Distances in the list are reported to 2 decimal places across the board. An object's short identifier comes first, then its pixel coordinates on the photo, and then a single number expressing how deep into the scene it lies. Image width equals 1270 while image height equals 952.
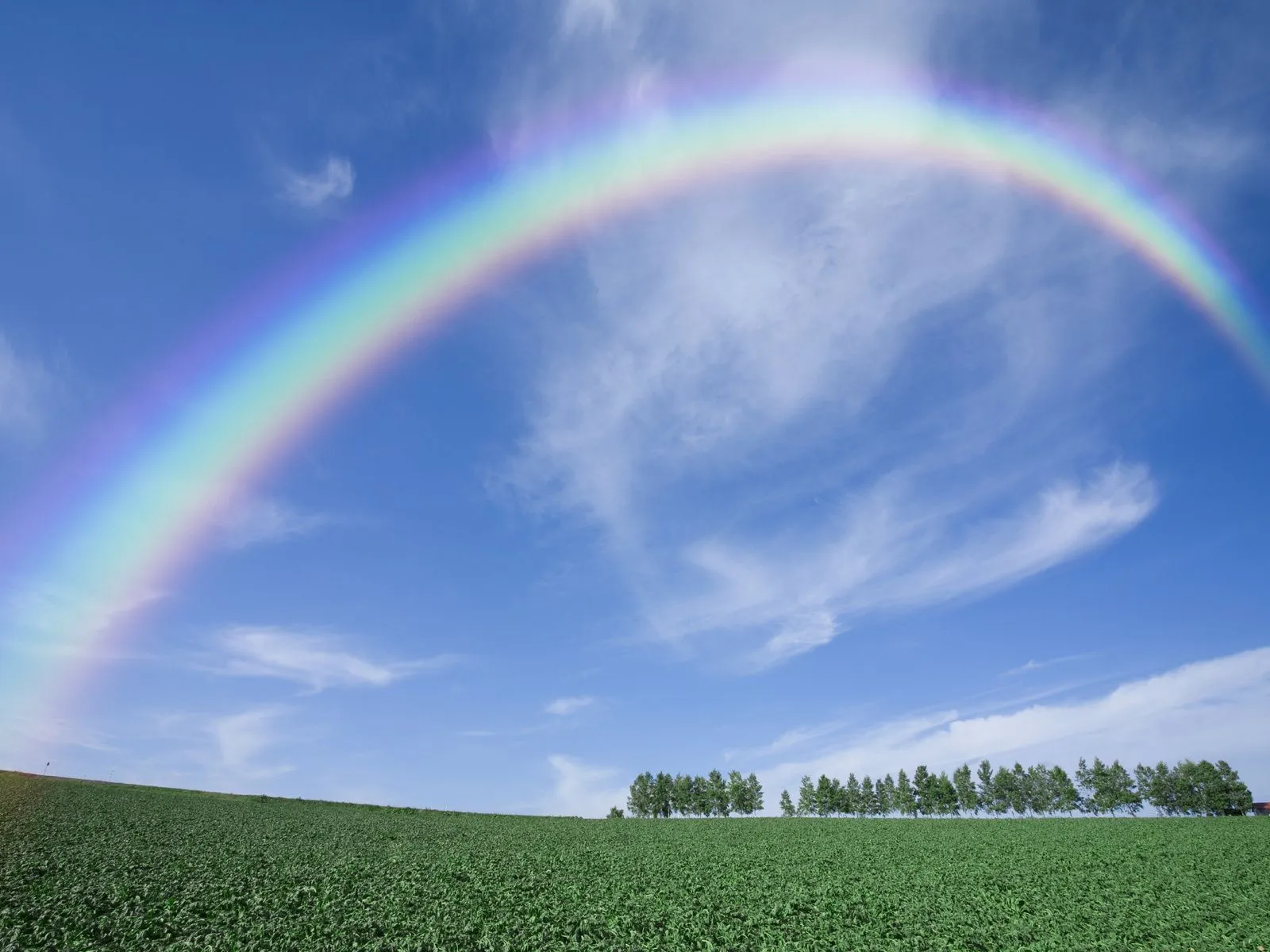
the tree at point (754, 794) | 167.25
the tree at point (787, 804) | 174.75
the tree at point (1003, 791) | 162.38
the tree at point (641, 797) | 180.50
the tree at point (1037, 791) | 158.62
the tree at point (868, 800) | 169.50
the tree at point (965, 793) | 162.88
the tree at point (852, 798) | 169.38
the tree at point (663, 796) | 179.00
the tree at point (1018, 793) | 161.38
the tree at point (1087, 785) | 152.00
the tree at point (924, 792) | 164.50
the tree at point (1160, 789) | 149.50
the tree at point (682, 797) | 175.75
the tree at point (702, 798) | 171.12
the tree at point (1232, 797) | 140.62
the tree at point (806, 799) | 171.38
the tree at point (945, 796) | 162.38
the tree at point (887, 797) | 168.30
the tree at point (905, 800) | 166.25
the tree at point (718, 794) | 169.62
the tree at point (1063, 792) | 155.00
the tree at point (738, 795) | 168.00
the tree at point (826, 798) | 169.62
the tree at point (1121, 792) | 148.75
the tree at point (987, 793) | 163.88
